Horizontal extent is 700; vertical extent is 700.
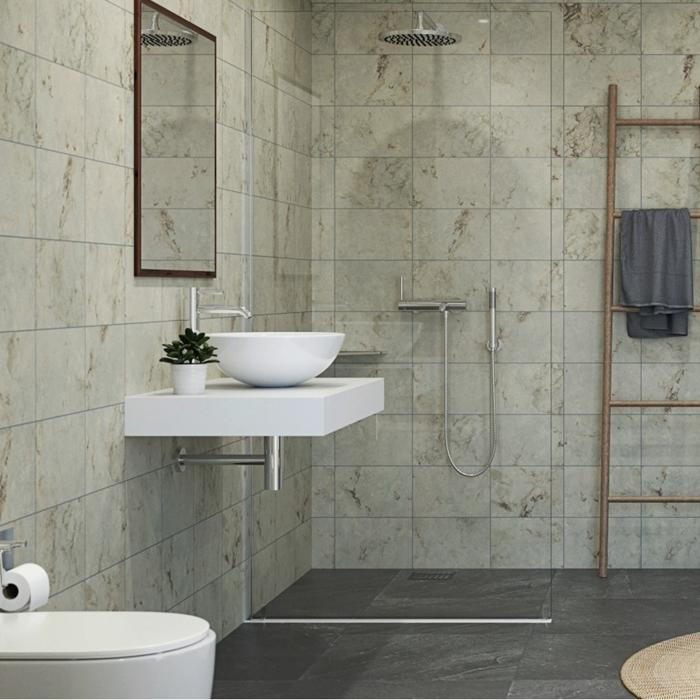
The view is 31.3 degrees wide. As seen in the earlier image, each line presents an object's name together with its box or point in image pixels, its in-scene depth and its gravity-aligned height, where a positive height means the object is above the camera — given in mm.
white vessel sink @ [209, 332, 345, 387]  3805 -188
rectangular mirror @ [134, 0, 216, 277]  3771 +480
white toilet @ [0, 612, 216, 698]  2416 -718
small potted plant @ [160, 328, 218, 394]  3766 -199
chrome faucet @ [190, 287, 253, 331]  4176 -53
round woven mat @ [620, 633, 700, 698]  3783 -1193
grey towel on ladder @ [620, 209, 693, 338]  4871 +105
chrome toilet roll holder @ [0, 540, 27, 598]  2723 -588
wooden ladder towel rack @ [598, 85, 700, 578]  4727 -85
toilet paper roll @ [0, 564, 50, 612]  2717 -649
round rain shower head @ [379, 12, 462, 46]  4656 +971
